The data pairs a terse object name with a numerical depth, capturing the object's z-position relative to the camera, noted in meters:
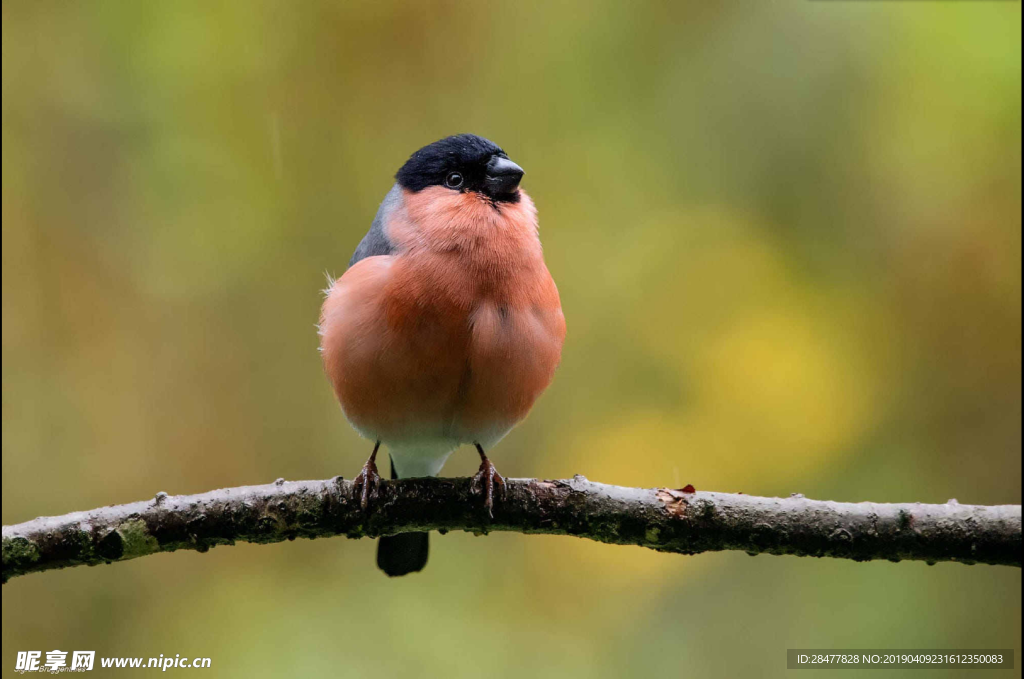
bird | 6.09
